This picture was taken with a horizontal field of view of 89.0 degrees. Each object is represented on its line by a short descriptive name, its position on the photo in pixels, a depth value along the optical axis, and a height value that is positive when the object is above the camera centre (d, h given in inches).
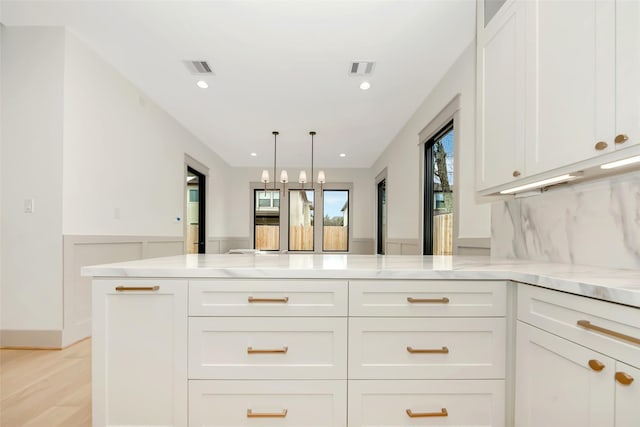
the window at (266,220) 321.4 -5.7
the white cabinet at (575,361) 33.4 -17.6
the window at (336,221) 323.6 -6.2
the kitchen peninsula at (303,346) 52.8 -21.4
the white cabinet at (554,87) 42.1 +20.7
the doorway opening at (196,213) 234.2 +0.6
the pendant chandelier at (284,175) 195.6 +23.8
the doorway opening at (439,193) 127.0 +9.6
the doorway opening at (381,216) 283.1 -1.3
